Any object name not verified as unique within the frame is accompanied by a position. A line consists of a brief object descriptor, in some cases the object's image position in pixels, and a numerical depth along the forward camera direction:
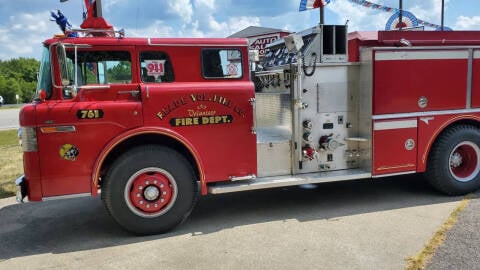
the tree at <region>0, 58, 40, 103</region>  64.31
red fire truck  4.68
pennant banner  13.28
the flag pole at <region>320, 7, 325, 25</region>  10.98
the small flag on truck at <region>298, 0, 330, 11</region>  8.06
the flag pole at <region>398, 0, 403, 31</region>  12.90
